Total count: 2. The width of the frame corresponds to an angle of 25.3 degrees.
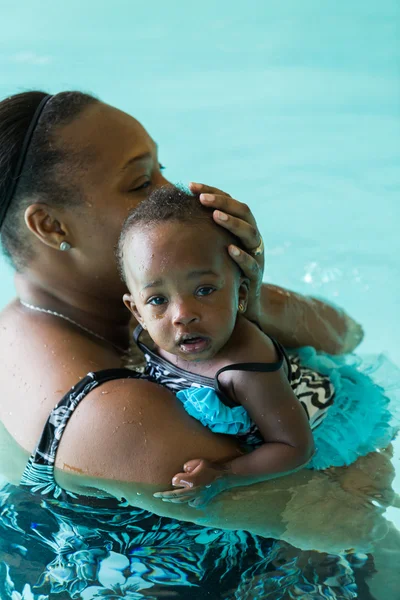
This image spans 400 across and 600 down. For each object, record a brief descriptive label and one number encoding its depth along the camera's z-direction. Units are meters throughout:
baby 2.01
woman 2.06
